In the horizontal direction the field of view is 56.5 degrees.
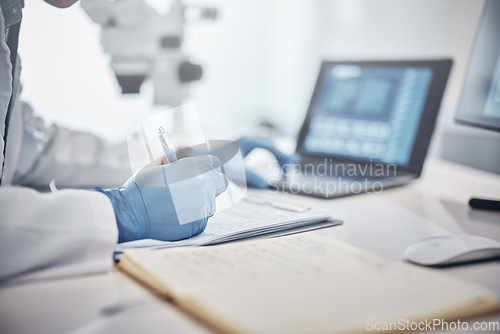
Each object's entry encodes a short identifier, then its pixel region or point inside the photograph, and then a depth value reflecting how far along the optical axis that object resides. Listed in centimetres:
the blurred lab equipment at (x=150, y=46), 125
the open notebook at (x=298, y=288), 40
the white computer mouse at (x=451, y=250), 54
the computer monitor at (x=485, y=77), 88
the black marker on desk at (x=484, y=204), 85
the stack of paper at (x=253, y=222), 62
